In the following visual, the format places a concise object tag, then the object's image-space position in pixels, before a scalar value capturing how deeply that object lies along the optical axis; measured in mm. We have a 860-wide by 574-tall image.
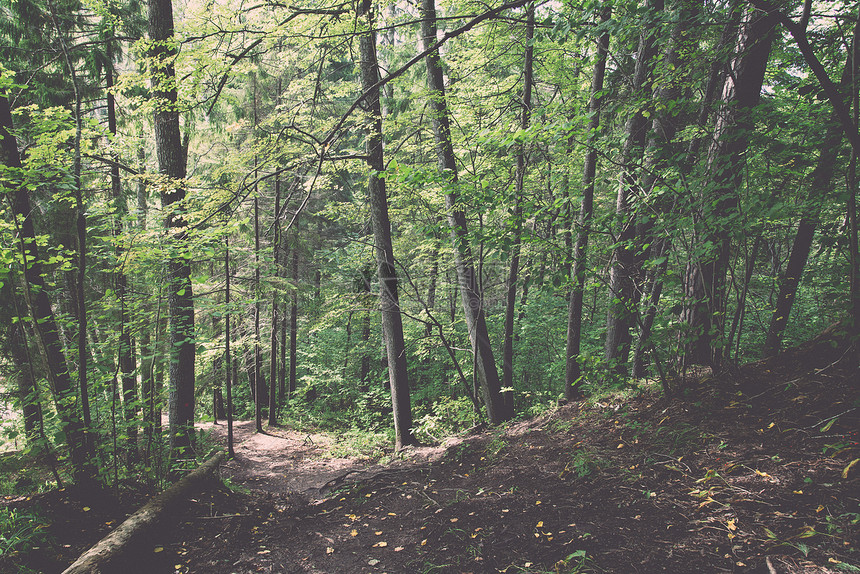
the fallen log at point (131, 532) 2962
